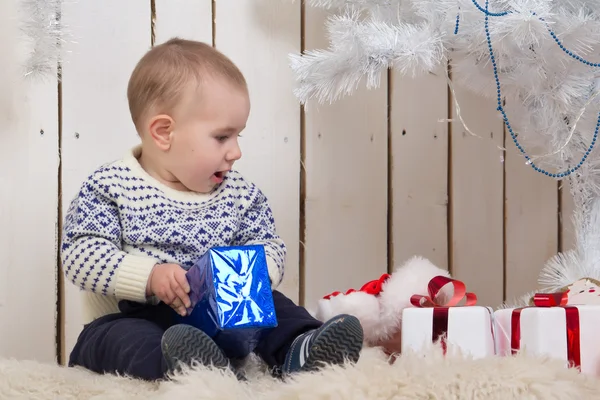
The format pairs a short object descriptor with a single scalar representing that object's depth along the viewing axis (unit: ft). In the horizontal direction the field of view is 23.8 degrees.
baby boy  4.97
